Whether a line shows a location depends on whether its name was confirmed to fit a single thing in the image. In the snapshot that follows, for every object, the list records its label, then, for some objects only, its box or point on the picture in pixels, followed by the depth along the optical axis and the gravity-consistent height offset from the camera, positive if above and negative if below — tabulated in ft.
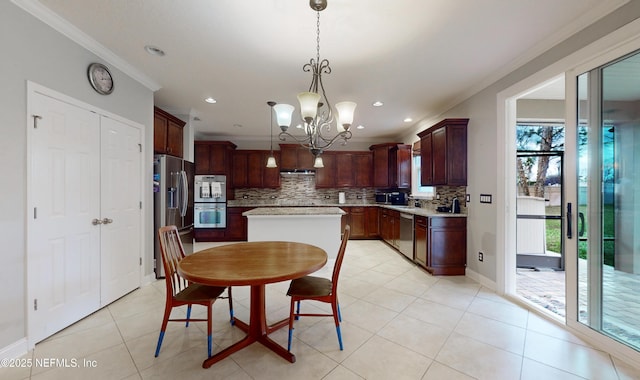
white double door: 6.46 -0.67
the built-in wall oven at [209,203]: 18.93 -1.03
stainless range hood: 20.80 +1.56
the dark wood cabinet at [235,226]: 19.40 -2.91
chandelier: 6.22 +2.25
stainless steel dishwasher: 13.73 -2.74
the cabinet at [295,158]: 20.56 +2.74
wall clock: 7.92 +3.83
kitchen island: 12.89 -2.06
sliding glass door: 6.09 -0.29
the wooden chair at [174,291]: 5.94 -2.68
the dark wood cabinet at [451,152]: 11.78 +1.84
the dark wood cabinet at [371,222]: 20.06 -2.70
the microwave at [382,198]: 20.71 -0.72
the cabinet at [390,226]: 16.12 -2.68
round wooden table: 5.02 -1.82
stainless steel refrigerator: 11.23 -0.36
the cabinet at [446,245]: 11.71 -2.72
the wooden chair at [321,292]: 6.23 -2.72
